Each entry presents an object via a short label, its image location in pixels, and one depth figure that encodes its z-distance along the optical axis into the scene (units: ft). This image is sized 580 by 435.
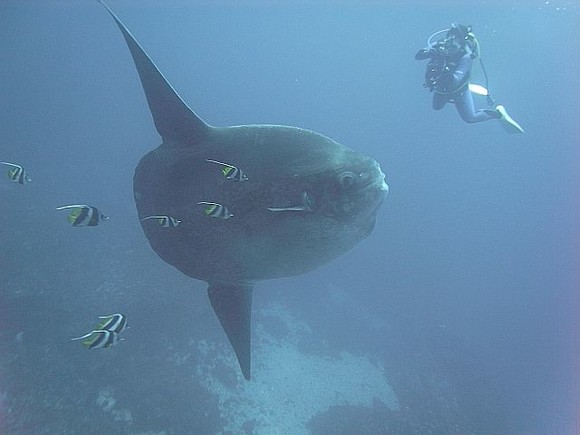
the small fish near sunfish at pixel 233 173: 8.57
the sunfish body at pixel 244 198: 7.82
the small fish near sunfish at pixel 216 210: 8.80
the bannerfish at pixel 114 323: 11.97
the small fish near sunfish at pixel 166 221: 9.81
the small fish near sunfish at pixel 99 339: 11.41
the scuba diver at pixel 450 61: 31.01
